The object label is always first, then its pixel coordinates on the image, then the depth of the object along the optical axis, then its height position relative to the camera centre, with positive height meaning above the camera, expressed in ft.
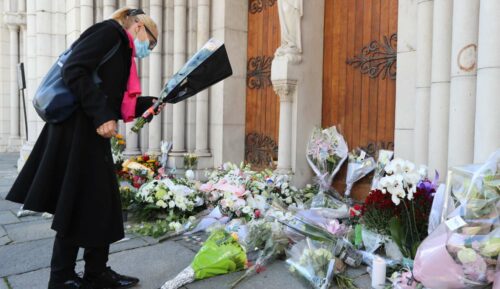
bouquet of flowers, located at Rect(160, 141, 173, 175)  19.20 -1.34
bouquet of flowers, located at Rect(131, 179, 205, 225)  12.63 -2.40
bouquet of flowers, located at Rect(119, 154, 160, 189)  15.23 -1.78
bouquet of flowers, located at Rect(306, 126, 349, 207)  14.37 -0.97
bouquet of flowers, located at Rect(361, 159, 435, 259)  8.30 -1.63
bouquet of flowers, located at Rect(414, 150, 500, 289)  5.94 -1.65
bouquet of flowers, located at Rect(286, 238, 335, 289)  7.81 -2.70
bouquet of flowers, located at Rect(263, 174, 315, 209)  13.62 -2.27
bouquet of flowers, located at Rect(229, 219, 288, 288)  9.19 -2.63
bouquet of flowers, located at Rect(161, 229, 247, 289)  8.09 -2.77
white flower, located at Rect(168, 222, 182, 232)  11.66 -2.86
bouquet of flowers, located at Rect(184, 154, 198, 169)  17.93 -1.58
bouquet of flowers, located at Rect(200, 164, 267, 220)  12.26 -2.12
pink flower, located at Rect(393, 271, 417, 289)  7.14 -2.68
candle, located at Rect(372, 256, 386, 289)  7.77 -2.75
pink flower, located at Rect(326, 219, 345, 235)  9.78 -2.40
